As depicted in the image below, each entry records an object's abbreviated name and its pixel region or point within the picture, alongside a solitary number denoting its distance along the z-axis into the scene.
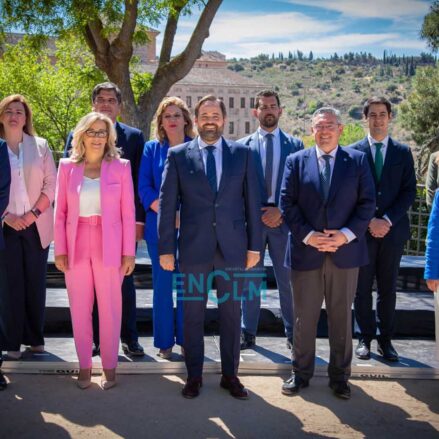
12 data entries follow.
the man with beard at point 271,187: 5.06
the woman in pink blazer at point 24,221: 4.68
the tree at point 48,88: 29.61
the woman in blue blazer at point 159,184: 4.75
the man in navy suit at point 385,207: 4.74
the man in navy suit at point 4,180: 4.35
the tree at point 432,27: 15.77
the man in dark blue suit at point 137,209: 4.82
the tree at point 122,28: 11.45
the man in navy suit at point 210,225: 4.17
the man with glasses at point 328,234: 4.18
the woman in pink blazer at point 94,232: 4.29
